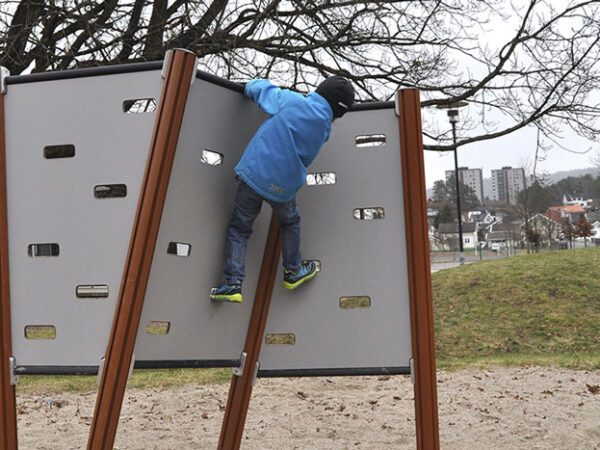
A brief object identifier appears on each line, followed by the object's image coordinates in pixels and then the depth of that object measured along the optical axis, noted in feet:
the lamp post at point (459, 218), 42.39
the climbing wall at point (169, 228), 8.57
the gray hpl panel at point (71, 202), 8.53
